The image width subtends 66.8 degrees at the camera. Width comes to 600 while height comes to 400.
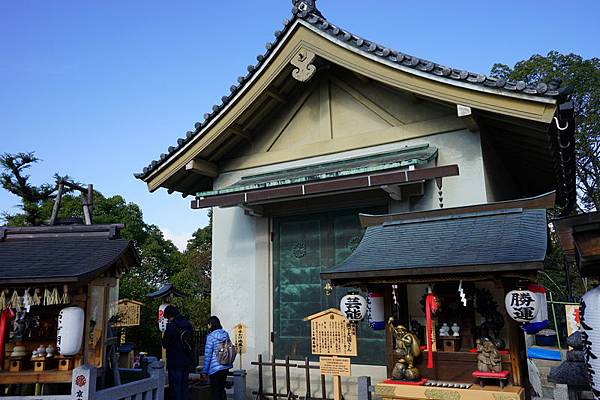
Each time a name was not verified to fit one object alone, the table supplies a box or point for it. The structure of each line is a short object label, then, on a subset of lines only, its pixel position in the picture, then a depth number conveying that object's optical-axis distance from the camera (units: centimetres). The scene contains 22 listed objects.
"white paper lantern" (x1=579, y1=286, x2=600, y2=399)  411
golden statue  636
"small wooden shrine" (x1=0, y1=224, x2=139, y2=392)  650
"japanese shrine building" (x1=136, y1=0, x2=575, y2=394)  758
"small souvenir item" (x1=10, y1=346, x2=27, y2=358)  705
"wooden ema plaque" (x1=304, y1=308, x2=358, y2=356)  695
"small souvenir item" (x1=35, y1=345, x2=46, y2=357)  699
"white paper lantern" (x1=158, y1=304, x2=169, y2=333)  1199
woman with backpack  798
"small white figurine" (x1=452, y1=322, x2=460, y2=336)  654
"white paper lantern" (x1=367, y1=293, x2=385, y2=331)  675
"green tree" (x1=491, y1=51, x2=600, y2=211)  2341
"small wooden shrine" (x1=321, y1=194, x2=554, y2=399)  564
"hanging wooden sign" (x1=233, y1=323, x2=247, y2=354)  934
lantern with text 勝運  547
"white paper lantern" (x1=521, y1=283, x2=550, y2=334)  551
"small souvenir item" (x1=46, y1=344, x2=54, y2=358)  707
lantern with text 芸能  680
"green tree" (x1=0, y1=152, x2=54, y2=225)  1686
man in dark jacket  788
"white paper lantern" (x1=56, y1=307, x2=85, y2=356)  654
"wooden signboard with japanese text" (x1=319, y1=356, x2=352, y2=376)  691
